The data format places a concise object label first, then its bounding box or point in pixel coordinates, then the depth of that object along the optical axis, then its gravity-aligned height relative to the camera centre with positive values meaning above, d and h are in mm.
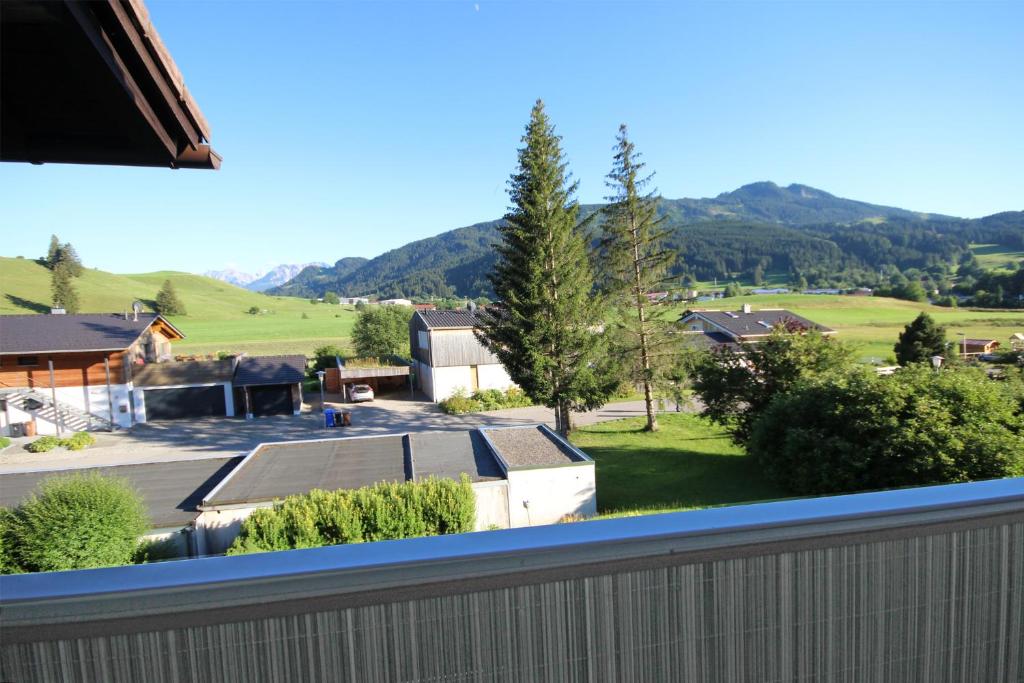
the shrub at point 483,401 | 23969 -4907
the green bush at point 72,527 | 6469 -2632
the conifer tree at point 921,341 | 24672 -3166
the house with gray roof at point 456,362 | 26188 -3215
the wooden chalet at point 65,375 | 20516 -2299
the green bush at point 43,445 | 18625 -4488
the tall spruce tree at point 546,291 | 16594 +108
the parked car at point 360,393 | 26562 -4577
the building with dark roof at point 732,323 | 35250 -2771
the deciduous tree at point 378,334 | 34625 -2104
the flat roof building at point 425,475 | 8414 -3297
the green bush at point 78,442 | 19000 -4541
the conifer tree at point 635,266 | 18938 +851
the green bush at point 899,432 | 8422 -2703
